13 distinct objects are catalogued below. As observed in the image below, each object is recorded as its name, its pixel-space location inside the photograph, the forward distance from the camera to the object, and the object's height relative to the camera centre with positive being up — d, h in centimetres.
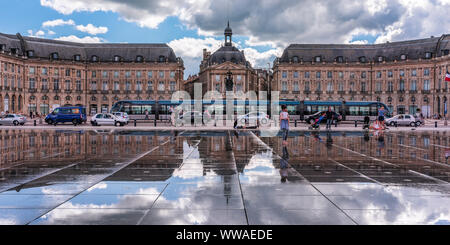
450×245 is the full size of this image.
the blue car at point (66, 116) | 4159 +44
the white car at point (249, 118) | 3804 +23
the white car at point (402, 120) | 4381 +7
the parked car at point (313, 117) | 4651 +42
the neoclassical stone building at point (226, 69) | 11031 +1466
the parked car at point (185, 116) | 4134 +35
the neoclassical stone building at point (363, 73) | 8910 +1161
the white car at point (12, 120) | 4328 +0
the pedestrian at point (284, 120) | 1927 +2
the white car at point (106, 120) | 4103 +1
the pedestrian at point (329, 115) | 3088 +44
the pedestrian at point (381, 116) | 3022 +36
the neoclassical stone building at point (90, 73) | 8888 +1158
